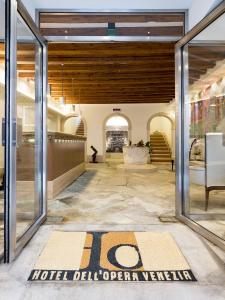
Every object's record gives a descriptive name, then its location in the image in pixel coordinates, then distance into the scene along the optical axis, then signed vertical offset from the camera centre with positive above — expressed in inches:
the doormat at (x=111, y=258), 75.3 -35.9
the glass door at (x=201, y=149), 113.7 +2.0
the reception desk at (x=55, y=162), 175.2 -7.8
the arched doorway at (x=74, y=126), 669.3 +70.8
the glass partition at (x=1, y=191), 90.7 -29.9
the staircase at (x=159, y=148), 520.7 +9.1
